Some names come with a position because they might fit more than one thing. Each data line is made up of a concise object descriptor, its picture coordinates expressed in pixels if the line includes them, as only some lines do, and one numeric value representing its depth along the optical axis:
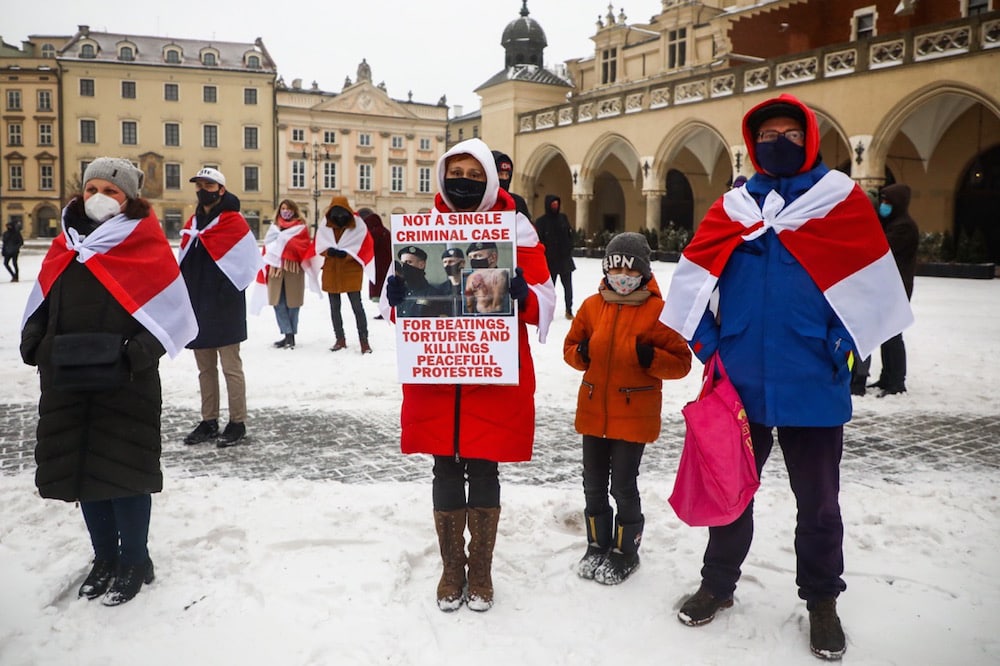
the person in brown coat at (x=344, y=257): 9.64
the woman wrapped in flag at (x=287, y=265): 9.83
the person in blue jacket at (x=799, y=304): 2.82
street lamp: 56.04
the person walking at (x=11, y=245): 19.20
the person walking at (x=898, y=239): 7.00
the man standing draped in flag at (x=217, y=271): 5.39
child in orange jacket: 3.36
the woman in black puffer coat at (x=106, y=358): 3.16
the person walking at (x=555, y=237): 11.17
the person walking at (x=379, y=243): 10.05
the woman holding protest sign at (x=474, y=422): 3.17
